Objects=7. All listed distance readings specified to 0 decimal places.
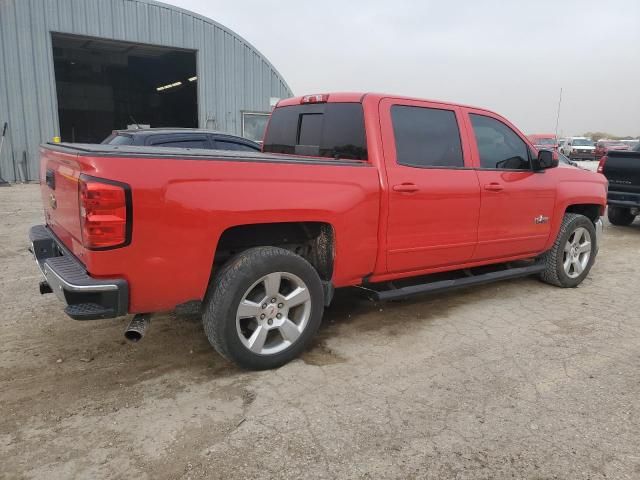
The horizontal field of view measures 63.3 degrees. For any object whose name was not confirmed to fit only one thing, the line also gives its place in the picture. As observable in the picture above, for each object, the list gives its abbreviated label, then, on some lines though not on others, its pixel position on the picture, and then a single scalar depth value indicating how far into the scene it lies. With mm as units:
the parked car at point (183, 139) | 7156
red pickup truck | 2879
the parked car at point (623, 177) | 9234
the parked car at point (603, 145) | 34684
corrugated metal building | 14875
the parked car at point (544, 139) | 34144
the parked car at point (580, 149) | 37031
